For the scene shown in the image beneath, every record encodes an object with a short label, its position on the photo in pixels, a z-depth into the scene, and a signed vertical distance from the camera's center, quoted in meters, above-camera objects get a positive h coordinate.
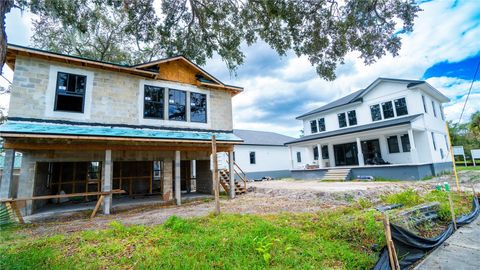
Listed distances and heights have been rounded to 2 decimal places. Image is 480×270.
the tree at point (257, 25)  8.73 +6.41
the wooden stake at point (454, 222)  6.01 -1.80
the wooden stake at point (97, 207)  8.27 -1.26
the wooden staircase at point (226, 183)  13.80 -1.05
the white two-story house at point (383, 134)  16.17 +2.10
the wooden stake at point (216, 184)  7.39 -0.56
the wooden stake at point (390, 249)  3.61 -1.50
